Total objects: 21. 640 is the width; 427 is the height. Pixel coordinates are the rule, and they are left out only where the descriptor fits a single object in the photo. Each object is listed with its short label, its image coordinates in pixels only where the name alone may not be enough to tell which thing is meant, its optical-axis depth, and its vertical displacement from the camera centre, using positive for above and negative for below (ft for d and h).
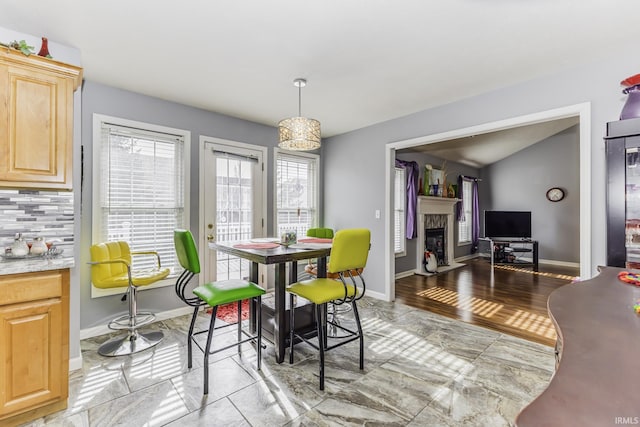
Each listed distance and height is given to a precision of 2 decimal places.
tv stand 21.38 -2.66
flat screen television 22.49 -0.63
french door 11.98 +0.70
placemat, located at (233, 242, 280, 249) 7.75 -0.83
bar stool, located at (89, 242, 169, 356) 8.51 -1.95
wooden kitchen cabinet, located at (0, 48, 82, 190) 6.02 +2.01
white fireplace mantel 18.79 -0.01
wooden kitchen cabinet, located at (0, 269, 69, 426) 5.29 -2.44
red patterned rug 10.73 -3.75
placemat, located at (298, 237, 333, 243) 9.49 -0.82
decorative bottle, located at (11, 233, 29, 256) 6.35 -0.72
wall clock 22.04 +1.66
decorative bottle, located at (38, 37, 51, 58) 6.47 +3.64
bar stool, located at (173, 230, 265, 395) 6.64 -1.82
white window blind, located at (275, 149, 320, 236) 14.62 +1.29
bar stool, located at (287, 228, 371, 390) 6.80 -1.76
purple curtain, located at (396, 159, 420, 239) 17.81 +1.21
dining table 6.83 -0.95
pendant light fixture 8.75 +2.51
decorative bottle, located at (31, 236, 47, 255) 6.60 -0.72
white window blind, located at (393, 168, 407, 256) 17.98 +0.23
